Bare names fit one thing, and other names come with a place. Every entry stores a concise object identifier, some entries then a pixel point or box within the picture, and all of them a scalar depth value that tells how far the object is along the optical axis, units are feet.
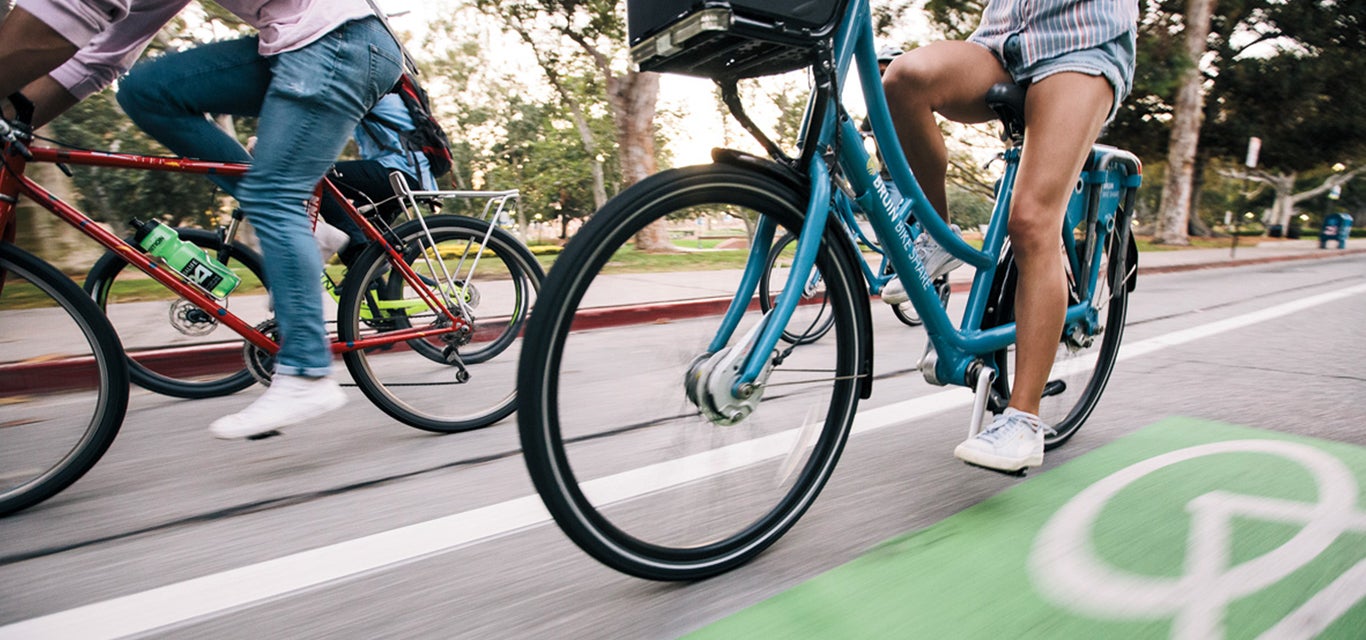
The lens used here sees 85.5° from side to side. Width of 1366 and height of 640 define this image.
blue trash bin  82.43
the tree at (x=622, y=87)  48.37
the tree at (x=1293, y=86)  80.84
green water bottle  8.56
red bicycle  6.82
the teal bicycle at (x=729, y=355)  4.63
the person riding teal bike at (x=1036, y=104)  6.56
